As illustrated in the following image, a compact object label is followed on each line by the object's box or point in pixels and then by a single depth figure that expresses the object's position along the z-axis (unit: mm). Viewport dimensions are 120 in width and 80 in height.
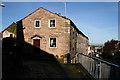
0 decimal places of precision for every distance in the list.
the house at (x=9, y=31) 22989
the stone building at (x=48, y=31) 14139
